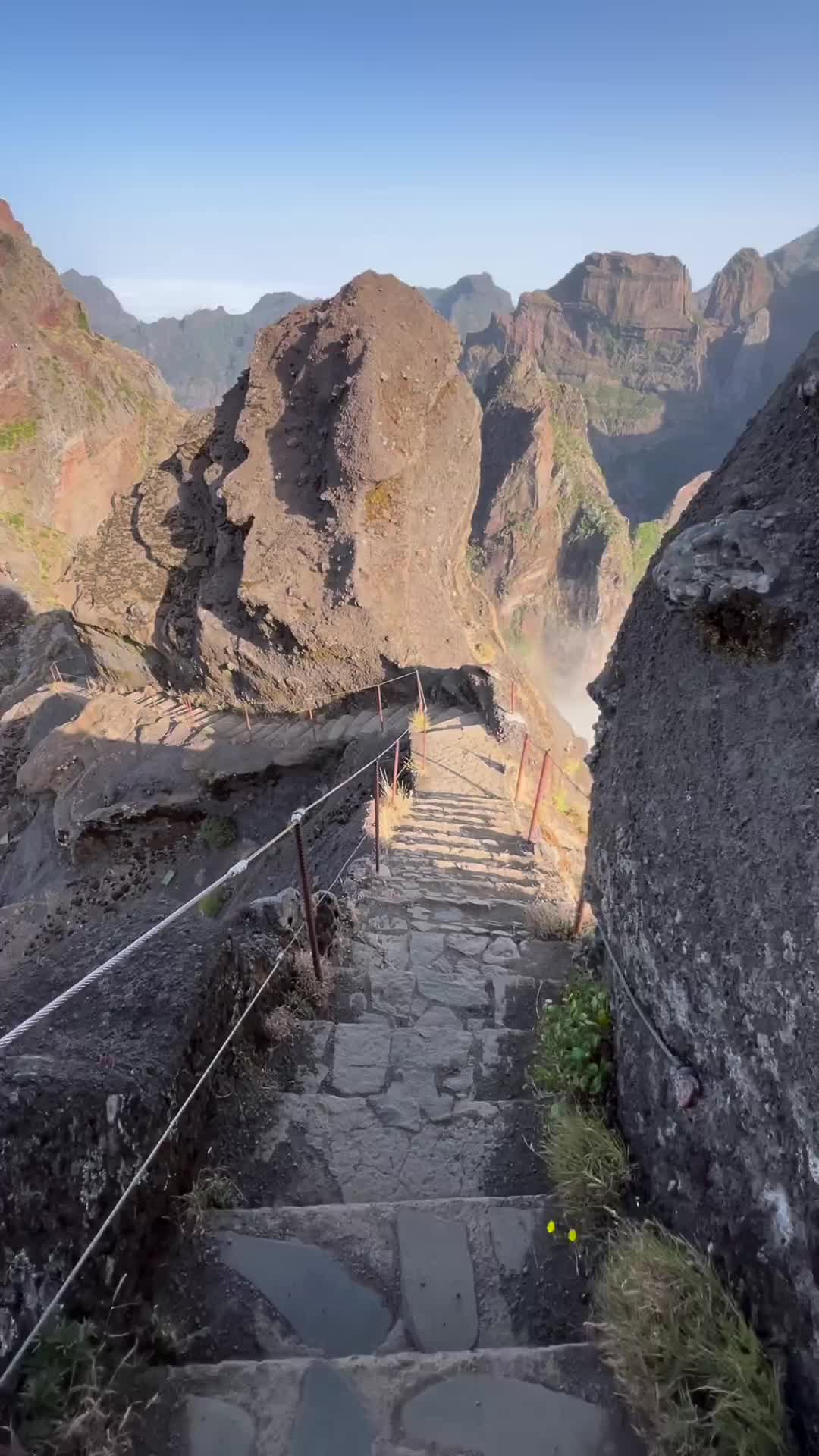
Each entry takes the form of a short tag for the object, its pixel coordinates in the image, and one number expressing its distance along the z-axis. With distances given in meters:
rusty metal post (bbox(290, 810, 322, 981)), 3.57
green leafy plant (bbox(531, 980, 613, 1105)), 3.01
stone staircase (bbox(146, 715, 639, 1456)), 1.96
